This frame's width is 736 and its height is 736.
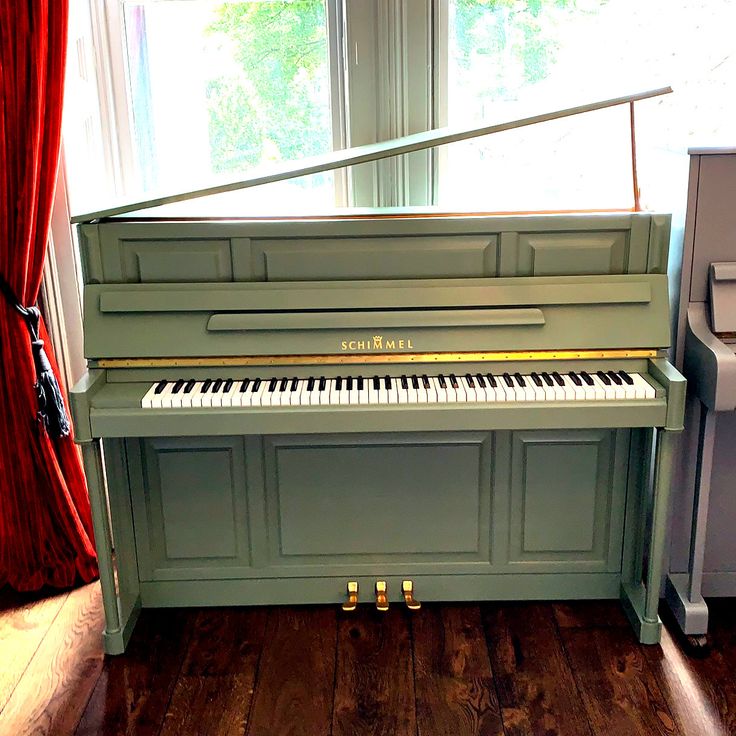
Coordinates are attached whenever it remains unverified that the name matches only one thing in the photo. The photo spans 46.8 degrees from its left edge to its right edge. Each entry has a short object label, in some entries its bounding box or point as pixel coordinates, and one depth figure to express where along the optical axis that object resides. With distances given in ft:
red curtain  8.25
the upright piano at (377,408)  7.38
